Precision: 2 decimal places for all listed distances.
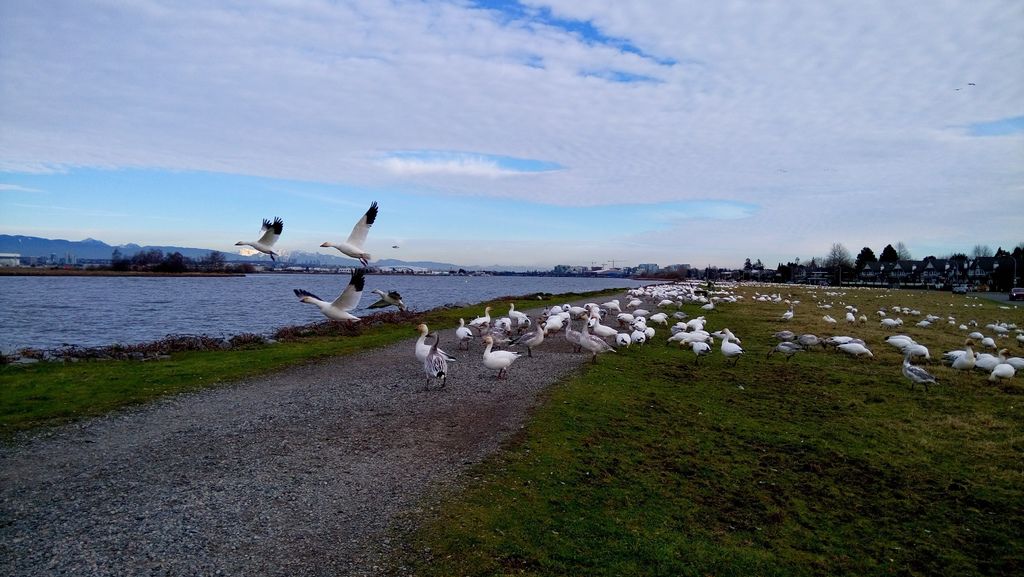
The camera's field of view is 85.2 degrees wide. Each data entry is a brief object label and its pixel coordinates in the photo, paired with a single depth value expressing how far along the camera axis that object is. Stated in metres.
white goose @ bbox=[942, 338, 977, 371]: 14.52
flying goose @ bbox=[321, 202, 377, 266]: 10.61
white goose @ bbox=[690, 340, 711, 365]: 15.74
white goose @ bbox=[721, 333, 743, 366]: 15.31
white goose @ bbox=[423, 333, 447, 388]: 11.95
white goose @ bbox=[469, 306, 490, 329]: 19.78
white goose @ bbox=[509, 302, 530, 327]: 22.02
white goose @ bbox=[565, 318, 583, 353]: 16.92
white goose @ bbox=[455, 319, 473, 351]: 17.64
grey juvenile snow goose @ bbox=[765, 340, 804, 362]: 16.31
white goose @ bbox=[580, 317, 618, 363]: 15.97
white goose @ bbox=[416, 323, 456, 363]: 13.12
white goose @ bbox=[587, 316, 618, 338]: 18.50
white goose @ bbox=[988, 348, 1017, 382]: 13.20
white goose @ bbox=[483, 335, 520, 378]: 13.05
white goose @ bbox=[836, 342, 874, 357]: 16.75
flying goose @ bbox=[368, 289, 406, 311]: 13.28
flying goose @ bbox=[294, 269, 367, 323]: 11.20
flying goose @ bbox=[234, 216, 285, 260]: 11.52
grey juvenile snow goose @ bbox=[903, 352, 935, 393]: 12.39
